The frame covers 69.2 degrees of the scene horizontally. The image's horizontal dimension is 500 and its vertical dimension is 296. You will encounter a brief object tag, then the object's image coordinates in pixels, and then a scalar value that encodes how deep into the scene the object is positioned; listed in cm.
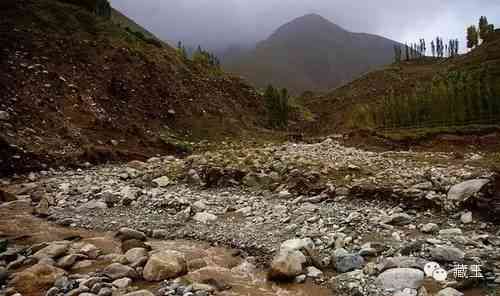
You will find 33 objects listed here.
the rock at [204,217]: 1172
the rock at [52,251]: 933
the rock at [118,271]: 806
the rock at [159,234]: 1086
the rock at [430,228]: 906
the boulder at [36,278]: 771
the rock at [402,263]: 735
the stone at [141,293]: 705
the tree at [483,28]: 9919
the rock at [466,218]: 930
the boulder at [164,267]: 798
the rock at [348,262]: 782
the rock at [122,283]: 768
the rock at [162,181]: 1655
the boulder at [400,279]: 672
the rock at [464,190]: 1021
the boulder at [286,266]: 773
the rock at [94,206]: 1373
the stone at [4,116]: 2340
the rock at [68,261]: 883
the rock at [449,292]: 624
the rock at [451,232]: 867
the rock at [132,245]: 982
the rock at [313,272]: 774
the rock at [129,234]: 1071
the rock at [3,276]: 814
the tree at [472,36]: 10119
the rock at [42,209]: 1360
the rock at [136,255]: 874
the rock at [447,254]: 746
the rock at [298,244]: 855
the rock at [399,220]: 973
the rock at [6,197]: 1536
